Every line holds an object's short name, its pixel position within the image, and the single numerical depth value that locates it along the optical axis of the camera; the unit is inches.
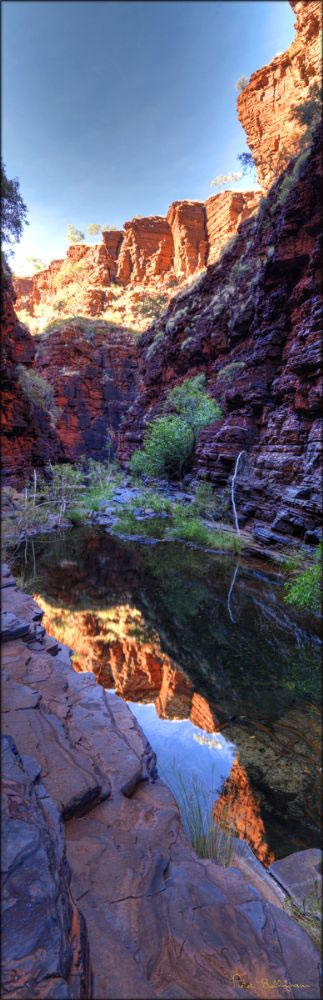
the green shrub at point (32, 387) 690.0
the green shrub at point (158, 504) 753.6
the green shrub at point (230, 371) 838.8
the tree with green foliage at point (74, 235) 1994.8
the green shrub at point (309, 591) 337.7
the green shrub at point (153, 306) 1679.4
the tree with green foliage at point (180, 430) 914.1
